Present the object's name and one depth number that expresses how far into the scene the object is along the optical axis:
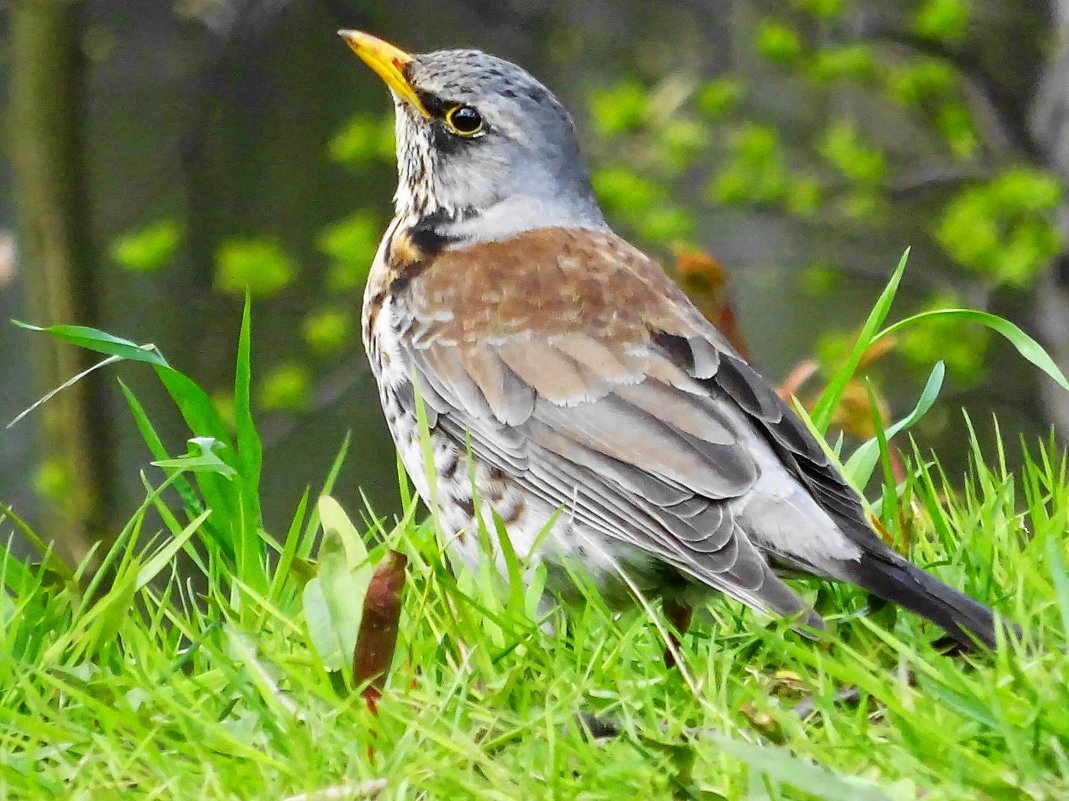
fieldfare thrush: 6.06
